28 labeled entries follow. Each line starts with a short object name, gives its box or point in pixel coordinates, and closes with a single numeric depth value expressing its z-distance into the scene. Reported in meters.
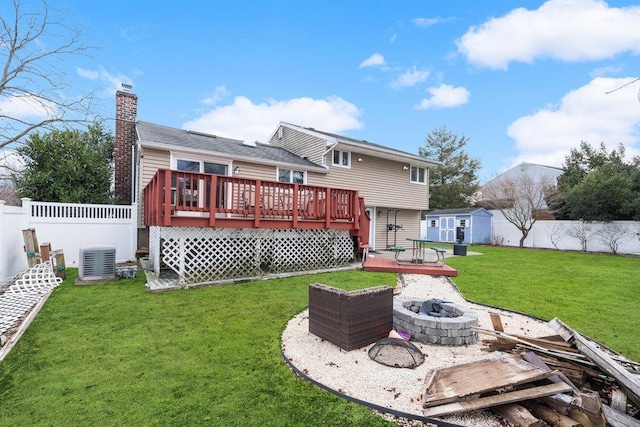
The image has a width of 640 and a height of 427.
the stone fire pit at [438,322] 3.79
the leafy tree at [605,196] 15.47
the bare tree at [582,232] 16.67
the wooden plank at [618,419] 2.27
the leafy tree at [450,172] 30.22
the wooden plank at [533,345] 3.05
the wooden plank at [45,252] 7.08
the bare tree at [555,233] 17.86
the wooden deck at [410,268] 8.48
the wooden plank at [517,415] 2.23
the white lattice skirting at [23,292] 4.56
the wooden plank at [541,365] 2.56
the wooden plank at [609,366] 2.44
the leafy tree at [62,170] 9.69
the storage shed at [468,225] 21.31
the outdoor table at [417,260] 9.54
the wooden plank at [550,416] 2.23
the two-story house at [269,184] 6.90
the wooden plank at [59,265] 7.42
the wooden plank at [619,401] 2.46
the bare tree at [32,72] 7.91
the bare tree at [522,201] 19.38
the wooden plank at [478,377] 2.46
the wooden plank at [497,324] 3.81
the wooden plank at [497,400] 2.36
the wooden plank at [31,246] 6.97
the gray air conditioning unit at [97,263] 7.07
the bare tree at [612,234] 15.48
